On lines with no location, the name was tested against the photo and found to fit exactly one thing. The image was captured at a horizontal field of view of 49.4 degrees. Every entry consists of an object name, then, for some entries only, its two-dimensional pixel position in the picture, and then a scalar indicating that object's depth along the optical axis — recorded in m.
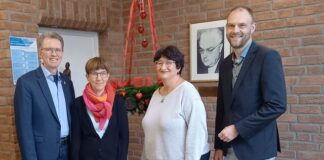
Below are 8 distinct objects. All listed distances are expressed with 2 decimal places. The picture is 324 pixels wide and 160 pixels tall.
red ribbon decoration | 2.19
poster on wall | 2.62
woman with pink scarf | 2.09
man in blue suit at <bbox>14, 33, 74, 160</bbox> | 1.95
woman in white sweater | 1.91
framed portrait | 3.11
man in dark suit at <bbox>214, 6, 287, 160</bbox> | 1.72
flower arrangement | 2.10
